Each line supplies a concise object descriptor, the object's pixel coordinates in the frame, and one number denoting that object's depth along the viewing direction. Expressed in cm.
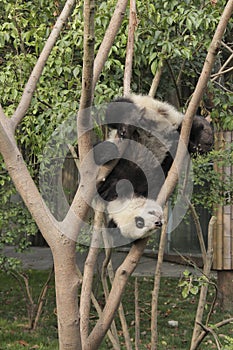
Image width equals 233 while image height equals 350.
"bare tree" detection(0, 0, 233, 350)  469
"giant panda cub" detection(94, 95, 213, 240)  670
